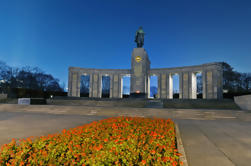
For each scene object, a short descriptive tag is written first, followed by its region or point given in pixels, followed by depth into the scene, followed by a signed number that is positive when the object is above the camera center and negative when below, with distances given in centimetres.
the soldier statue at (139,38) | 3650 +1328
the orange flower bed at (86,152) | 273 -127
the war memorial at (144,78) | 3412 +341
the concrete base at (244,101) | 2049 -149
